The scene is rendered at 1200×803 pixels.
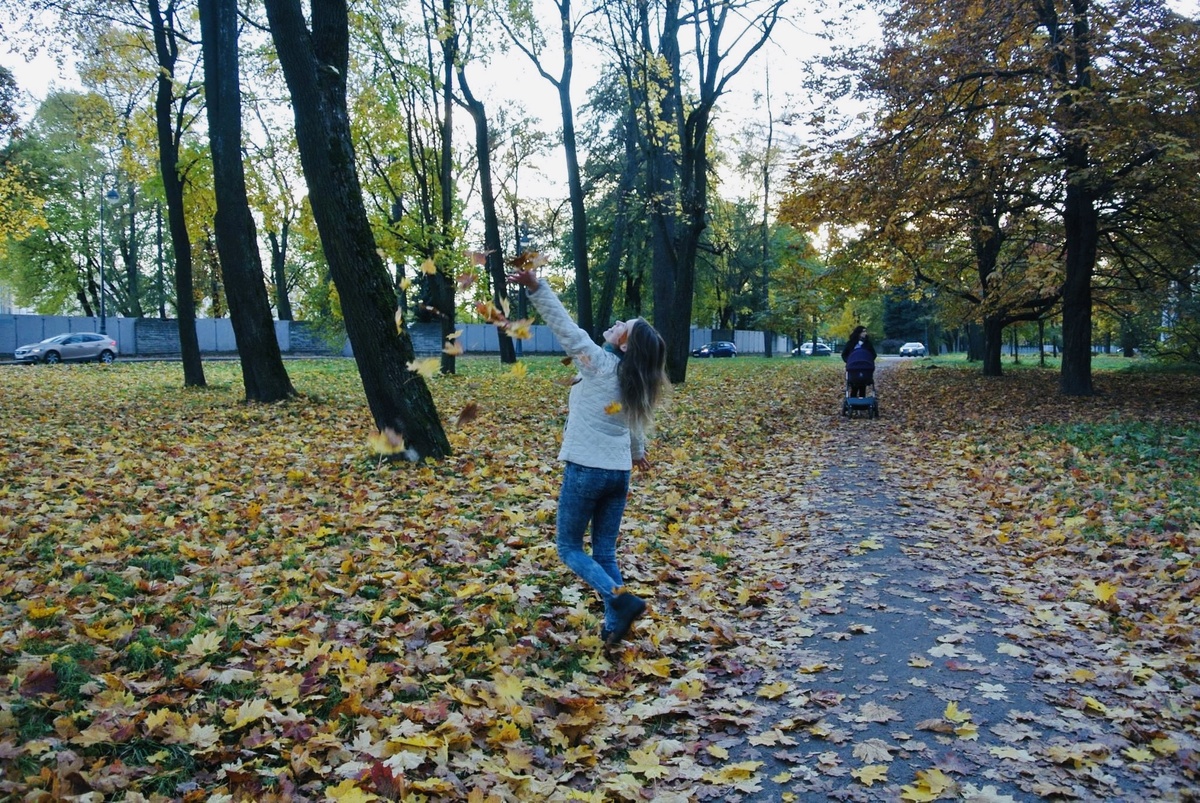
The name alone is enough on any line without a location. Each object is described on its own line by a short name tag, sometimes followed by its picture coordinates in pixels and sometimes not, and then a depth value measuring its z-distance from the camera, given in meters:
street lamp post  41.22
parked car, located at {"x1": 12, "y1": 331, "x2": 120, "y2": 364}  34.16
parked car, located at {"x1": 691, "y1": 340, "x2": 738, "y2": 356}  62.00
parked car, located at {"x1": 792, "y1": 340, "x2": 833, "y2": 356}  72.58
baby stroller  15.96
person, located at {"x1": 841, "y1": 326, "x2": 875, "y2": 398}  15.68
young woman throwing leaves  4.50
